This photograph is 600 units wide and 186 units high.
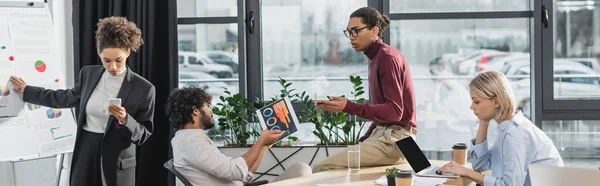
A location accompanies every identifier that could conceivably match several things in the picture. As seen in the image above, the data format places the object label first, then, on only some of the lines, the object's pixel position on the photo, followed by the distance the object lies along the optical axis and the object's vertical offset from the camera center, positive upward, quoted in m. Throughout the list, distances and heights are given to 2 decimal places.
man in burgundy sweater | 3.77 -0.10
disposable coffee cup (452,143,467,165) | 3.67 -0.33
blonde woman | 2.94 -0.22
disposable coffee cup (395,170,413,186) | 2.93 -0.35
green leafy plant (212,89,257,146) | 5.01 -0.21
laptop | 3.27 -0.30
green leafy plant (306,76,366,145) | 4.93 -0.25
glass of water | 3.51 -0.33
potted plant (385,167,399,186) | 3.01 -0.35
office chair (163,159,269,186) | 3.39 -0.39
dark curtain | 5.29 +0.22
